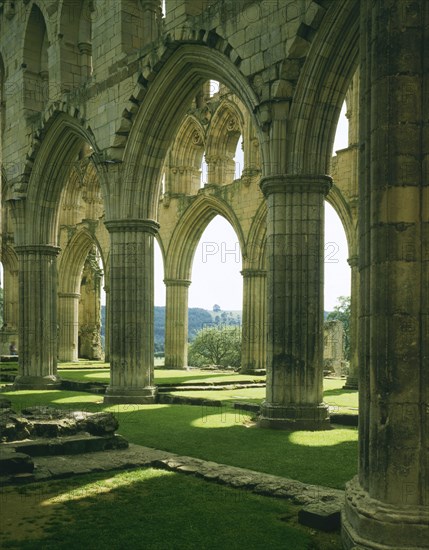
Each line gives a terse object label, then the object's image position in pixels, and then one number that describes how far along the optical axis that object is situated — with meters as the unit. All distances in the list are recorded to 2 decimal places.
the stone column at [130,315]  13.11
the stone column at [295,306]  9.85
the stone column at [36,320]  16.38
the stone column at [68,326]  28.47
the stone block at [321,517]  5.05
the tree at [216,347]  45.03
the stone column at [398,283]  4.25
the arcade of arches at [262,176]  4.33
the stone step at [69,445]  7.39
